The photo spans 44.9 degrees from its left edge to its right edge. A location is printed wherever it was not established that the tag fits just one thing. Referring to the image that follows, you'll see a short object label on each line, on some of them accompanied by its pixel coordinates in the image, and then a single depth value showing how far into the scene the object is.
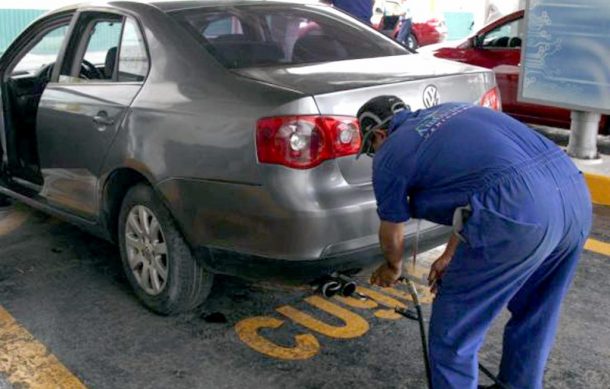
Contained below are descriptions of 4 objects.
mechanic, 2.15
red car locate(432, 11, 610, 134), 7.30
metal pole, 6.01
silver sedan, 2.88
